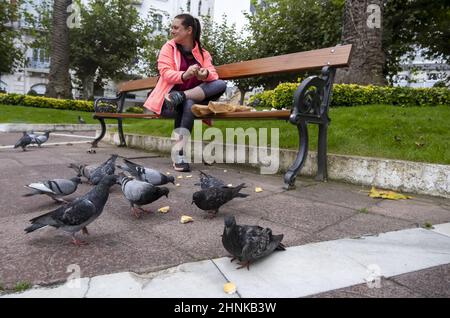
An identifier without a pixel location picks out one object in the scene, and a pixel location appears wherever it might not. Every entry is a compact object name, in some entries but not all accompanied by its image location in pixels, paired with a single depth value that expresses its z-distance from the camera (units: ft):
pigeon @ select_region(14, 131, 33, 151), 24.12
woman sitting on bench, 16.31
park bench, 13.14
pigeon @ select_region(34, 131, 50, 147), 25.09
